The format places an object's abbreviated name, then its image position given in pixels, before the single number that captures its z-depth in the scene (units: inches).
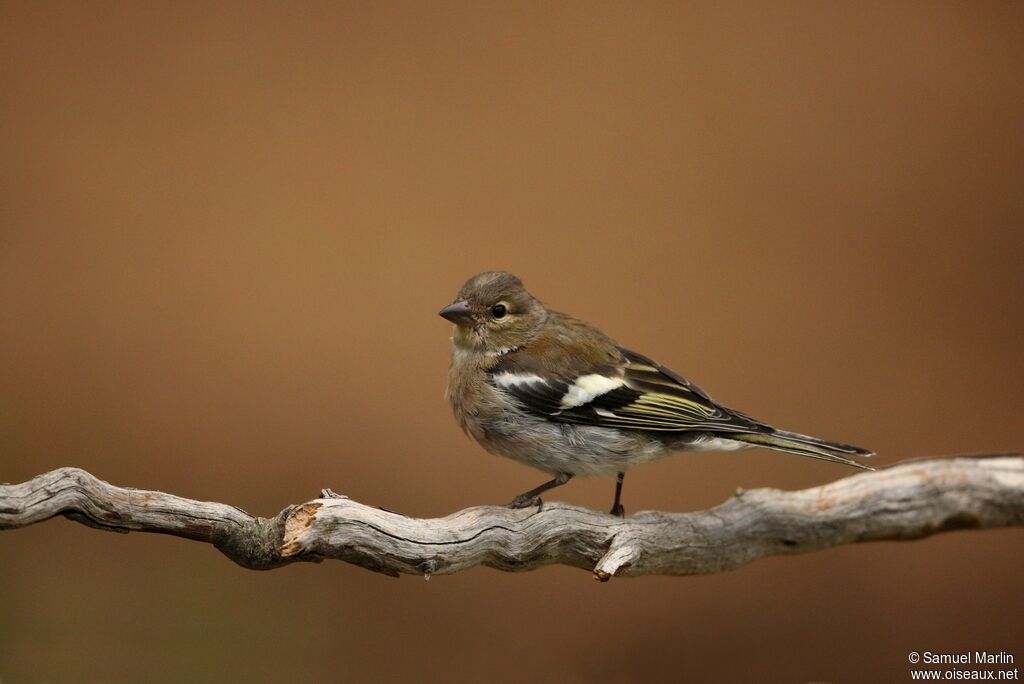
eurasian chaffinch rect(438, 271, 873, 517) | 180.3
